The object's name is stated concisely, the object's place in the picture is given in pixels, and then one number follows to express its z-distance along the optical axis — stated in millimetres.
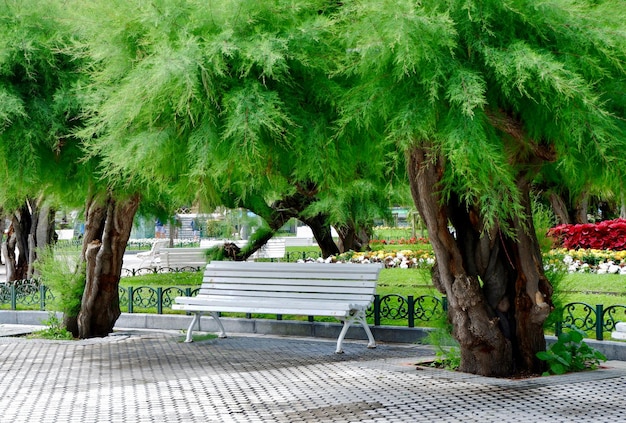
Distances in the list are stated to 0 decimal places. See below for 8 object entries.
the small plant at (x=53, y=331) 12125
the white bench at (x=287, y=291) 10430
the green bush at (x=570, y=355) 8477
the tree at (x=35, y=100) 9562
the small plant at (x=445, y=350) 8875
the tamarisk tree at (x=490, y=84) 6270
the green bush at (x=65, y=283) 12102
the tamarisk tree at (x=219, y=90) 7215
